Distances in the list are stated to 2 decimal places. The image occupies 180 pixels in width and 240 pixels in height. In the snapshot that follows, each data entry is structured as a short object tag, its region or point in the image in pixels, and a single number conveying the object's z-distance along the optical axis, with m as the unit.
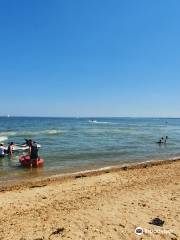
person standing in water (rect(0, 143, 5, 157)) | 24.44
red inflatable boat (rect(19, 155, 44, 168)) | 20.06
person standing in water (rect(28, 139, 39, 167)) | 20.33
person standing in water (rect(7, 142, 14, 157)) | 26.22
